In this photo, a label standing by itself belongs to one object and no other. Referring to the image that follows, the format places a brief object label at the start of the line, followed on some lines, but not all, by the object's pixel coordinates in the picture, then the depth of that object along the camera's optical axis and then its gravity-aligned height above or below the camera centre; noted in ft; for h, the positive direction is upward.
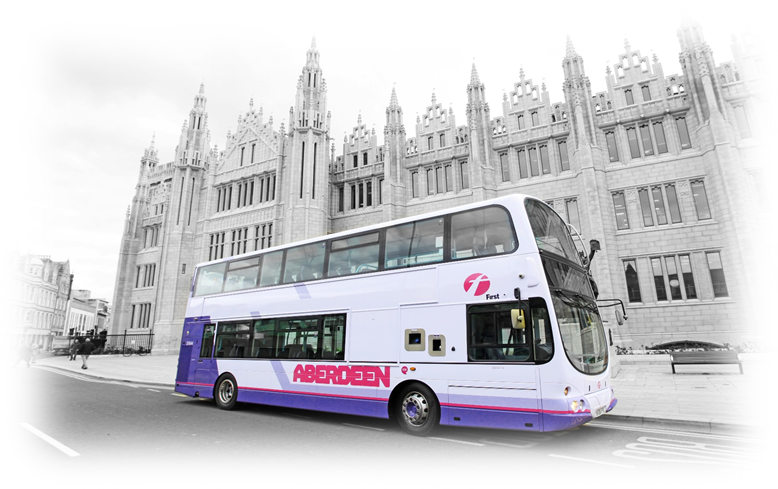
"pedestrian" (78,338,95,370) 70.59 -0.72
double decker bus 20.31 +0.91
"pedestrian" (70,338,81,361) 99.70 -0.76
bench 44.42 -2.43
